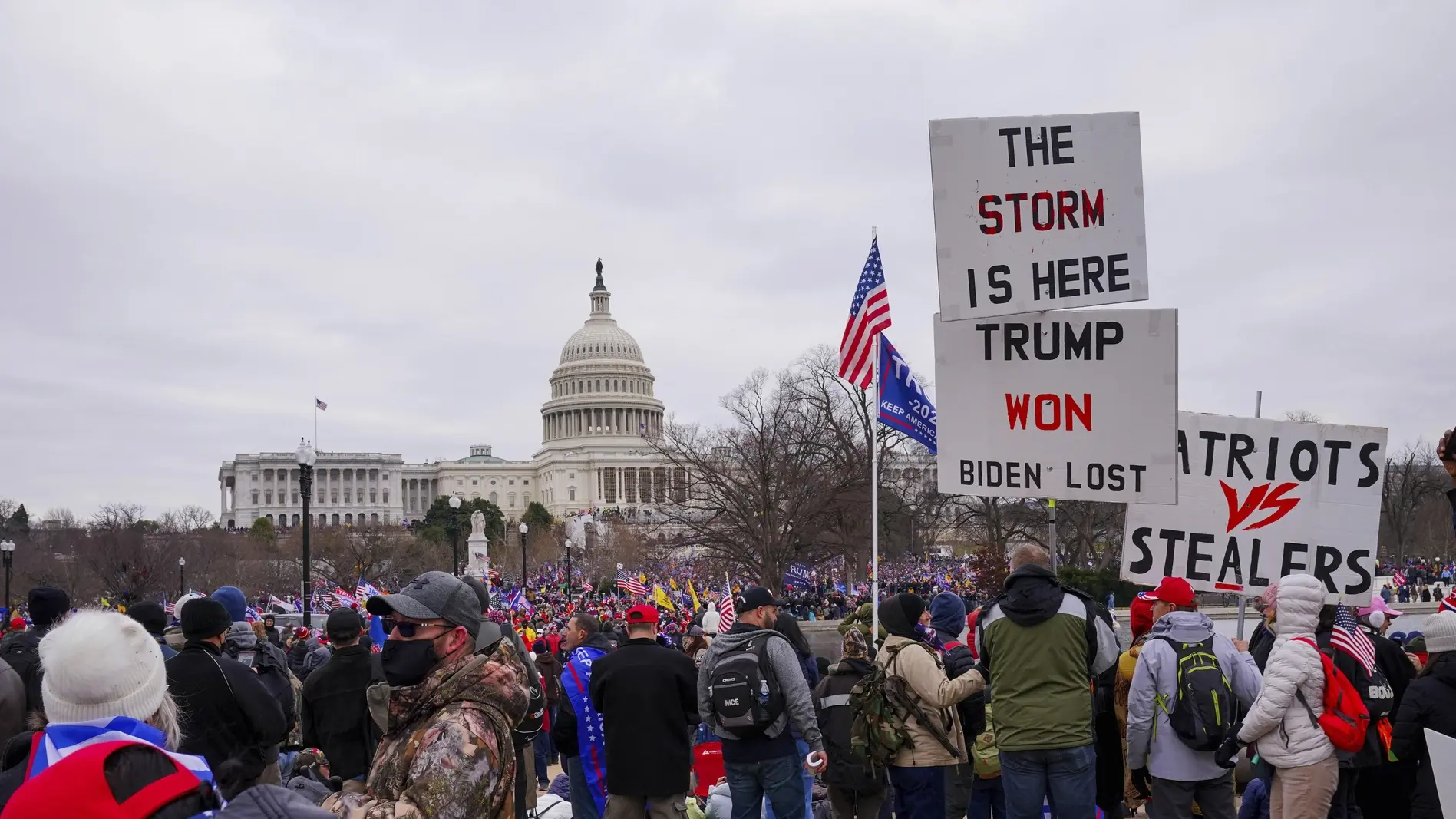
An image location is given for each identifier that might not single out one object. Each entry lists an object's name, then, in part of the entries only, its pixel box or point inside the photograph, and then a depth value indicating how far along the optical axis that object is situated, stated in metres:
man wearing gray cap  3.59
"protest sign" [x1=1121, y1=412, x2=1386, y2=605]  7.49
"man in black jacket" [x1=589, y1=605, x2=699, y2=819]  7.08
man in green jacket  6.33
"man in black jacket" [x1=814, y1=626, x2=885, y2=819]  7.50
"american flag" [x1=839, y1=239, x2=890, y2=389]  13.63
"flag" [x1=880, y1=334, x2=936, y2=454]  13.29
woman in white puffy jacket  6.41
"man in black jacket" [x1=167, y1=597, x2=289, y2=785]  5.54
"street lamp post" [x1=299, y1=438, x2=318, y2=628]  21.00
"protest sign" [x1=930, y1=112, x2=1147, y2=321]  7.12
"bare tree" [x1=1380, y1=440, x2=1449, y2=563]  57.34
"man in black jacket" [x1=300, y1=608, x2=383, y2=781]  7.00
